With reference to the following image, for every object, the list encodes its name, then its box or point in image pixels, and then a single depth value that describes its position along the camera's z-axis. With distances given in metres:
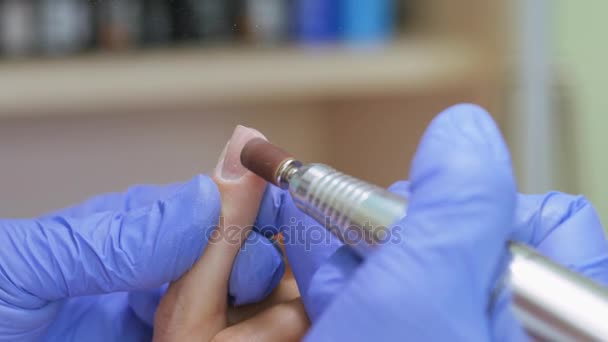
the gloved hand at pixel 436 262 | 0.25
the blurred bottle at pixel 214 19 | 0.63
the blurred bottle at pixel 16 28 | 0.61
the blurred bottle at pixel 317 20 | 0.65
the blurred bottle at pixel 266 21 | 0.64
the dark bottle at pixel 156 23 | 0.63
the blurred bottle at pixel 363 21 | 0.65
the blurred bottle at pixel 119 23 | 0.62
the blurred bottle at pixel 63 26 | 0.62
